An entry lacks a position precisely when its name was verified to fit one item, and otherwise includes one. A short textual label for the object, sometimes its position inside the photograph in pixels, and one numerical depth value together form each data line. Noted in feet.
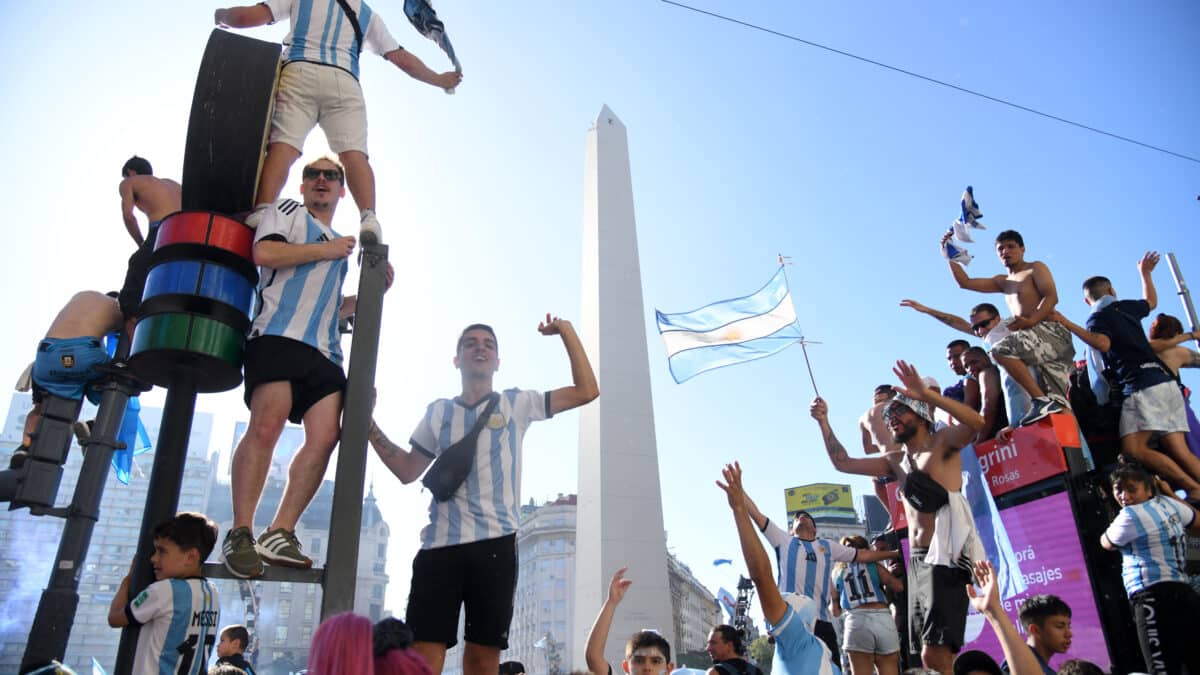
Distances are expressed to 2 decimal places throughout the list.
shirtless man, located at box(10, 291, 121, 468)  9.22
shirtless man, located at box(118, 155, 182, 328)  10.89
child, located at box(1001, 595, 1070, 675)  10.55
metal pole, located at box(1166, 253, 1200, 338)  31.49
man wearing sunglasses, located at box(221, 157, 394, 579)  7.17
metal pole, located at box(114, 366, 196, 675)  6.82
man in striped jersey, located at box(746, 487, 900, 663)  16.28
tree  170.17
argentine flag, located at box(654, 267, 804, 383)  33.09
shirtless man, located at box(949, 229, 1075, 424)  16.14
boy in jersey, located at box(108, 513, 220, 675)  6.61
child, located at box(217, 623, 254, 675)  13.57
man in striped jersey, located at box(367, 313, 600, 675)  8.68
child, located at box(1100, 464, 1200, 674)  11.04
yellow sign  231.50
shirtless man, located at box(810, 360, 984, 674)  11.85
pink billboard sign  13.04
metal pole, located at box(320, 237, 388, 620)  6.38
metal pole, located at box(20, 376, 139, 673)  8.21
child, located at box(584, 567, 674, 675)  11.58
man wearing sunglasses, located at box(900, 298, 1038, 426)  16.19
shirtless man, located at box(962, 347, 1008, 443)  17.38
